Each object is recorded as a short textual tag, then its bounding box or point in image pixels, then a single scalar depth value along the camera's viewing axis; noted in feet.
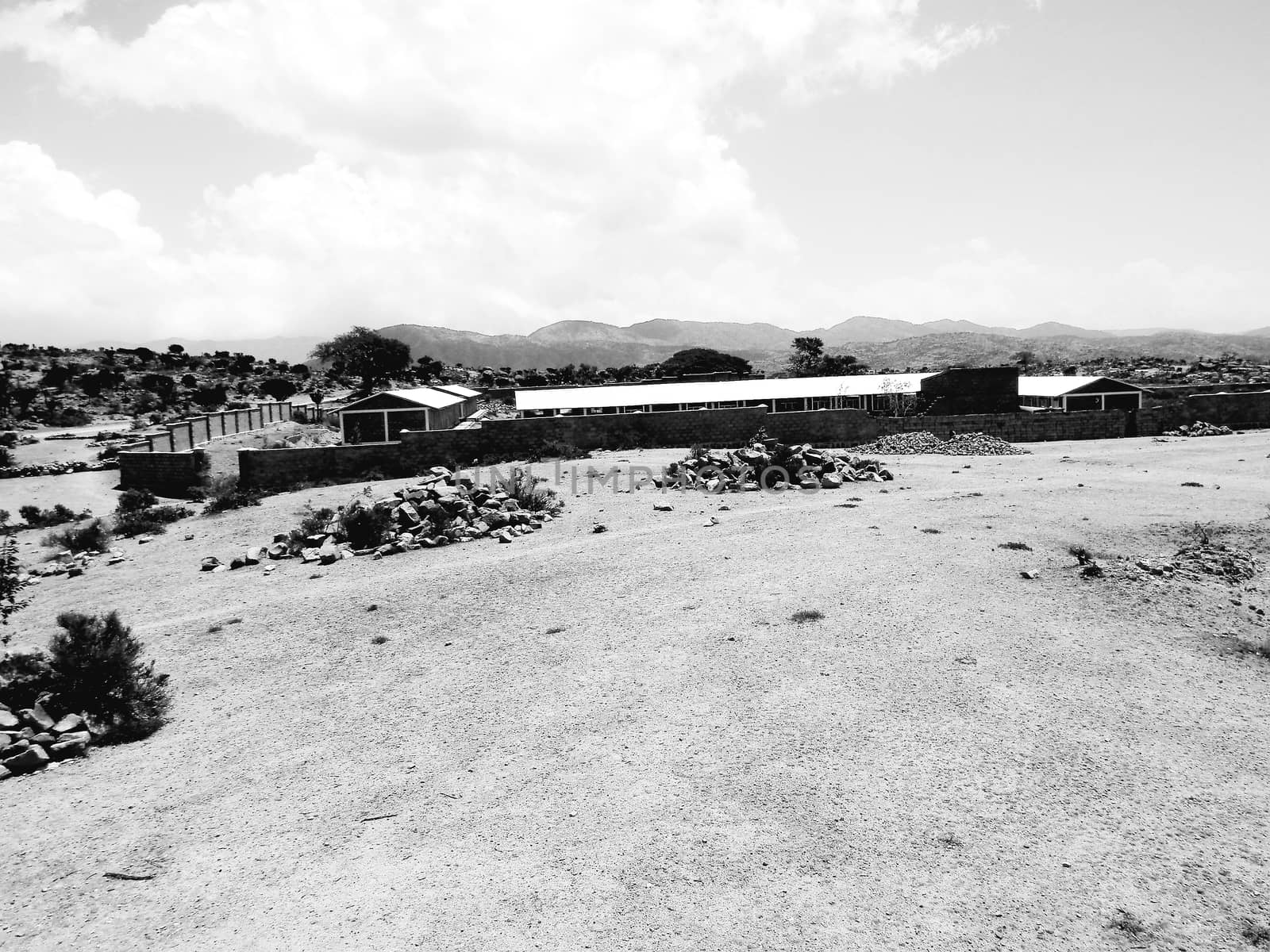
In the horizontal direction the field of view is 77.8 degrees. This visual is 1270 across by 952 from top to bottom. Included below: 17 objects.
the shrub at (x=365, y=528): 67.72
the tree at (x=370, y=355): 246.06
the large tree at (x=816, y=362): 279.28
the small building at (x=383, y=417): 136.26
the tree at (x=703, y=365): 318.24
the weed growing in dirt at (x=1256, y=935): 20.59
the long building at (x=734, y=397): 150.41
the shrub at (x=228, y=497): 90.17
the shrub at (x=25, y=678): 37.27
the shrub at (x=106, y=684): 36.35
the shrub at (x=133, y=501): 94.79
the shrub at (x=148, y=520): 84.99
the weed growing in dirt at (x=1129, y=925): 21.02
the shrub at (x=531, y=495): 76.69
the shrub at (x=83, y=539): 77.66
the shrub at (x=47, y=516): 96.17
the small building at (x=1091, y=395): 151.02
